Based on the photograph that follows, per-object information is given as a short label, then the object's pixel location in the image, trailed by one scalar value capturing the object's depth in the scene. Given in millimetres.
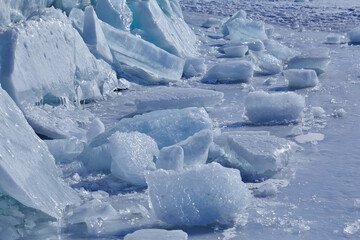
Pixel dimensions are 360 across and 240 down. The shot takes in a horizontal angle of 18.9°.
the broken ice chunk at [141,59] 8212
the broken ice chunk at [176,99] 6441
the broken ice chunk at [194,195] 3601
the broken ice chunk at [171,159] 4172
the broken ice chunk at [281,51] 10239
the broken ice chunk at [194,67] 8718
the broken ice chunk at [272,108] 6081
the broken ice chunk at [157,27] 9249
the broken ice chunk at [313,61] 8744
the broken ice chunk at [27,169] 3324
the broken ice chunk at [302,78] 7832
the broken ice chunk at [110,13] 8750
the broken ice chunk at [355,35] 11840
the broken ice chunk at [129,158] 4267
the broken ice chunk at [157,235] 3249
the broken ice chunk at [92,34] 7543
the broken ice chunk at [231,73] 8304
